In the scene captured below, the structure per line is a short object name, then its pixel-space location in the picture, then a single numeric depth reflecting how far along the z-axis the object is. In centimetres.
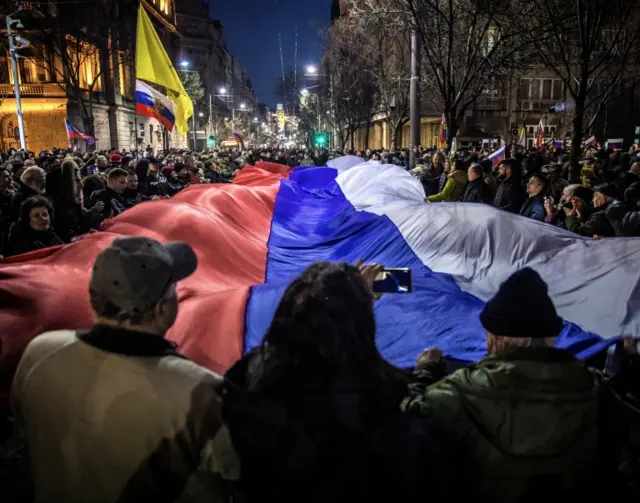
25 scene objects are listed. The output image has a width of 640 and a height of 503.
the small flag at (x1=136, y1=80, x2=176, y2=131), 1066
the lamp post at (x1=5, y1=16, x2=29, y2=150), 2050
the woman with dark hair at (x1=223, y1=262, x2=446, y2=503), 157
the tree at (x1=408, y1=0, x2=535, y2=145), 1238
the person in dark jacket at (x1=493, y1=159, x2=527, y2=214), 765
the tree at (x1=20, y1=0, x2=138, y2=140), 2958
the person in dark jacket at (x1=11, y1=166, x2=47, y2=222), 596
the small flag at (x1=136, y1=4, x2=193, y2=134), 922
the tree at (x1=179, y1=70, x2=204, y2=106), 5384
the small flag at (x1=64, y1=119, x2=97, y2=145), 2177
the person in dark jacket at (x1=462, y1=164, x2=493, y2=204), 816
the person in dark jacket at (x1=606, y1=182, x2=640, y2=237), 505
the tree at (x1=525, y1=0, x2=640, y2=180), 965
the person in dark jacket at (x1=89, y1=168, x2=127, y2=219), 735
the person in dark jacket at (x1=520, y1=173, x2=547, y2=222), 671
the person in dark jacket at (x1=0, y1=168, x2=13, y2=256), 554
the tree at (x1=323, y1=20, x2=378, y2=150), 3033
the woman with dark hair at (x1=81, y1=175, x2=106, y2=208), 818
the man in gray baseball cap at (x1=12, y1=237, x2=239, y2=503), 162
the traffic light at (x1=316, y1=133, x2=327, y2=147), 3691
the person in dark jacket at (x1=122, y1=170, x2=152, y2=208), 815
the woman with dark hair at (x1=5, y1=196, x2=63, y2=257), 500
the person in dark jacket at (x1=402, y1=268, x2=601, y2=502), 173
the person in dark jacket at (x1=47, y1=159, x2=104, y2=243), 601
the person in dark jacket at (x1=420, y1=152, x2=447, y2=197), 1183
